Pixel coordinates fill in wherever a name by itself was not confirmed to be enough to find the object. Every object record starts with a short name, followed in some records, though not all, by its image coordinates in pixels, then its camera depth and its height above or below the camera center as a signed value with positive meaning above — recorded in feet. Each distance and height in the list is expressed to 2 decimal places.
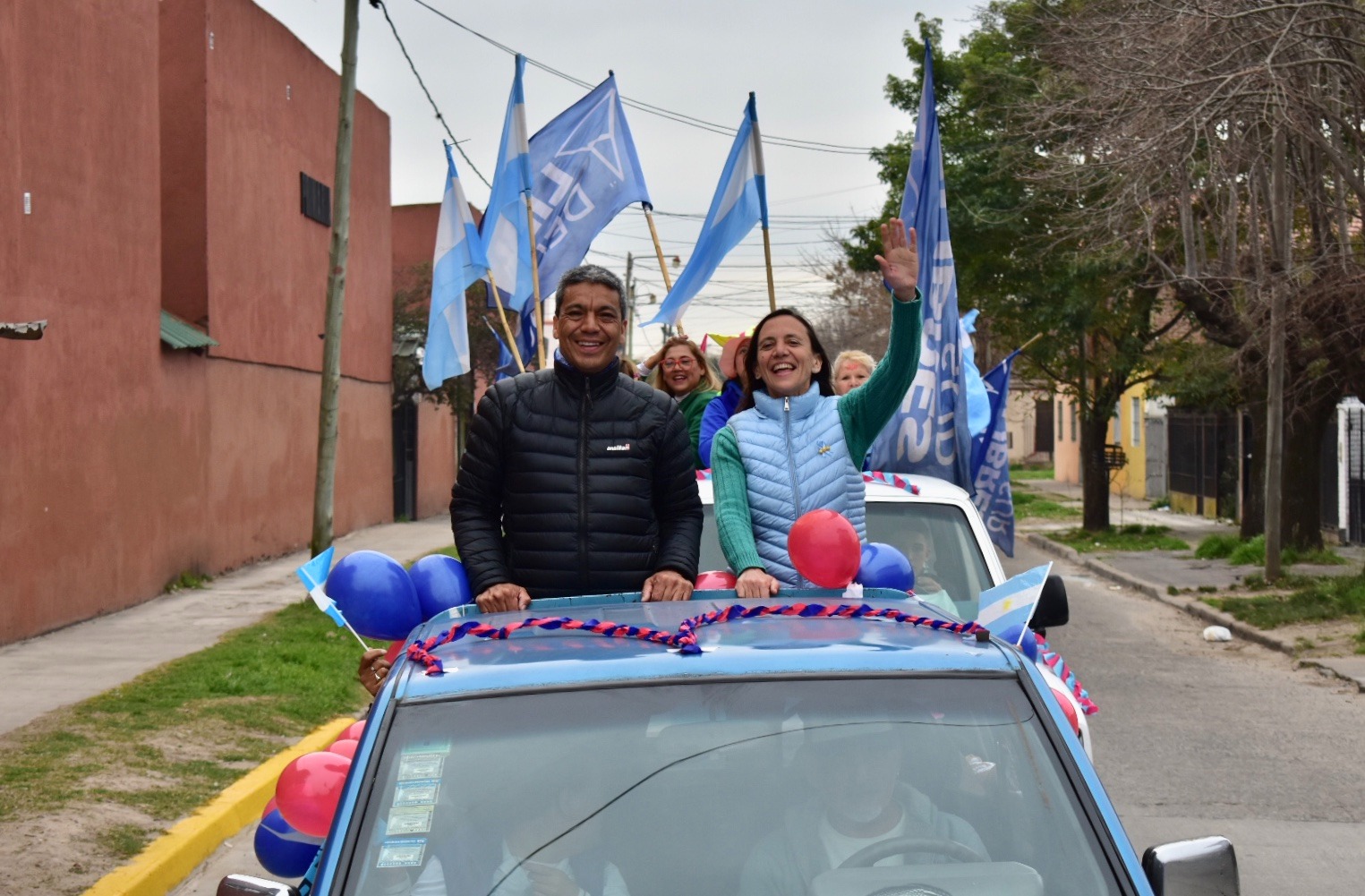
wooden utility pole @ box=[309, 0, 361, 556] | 49.57 +4.29
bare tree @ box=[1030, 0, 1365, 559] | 42.73 +9.10
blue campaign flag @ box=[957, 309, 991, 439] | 30.73 +0.91
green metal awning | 55.77 +3.91
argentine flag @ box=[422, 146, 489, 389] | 35.40 +3.93
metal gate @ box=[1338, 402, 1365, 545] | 73.67 -1.39
